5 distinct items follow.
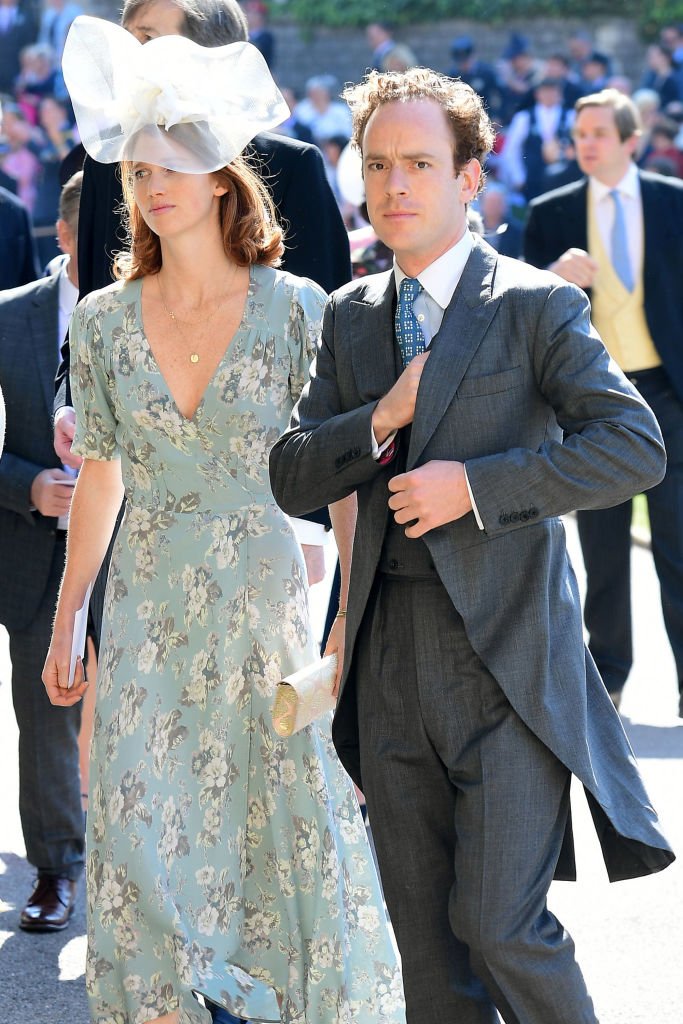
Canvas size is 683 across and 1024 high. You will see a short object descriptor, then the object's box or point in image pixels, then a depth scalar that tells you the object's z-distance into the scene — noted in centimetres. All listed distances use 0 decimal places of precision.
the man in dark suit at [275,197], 838
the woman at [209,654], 744
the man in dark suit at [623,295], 1414
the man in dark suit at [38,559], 1000
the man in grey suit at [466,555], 609
